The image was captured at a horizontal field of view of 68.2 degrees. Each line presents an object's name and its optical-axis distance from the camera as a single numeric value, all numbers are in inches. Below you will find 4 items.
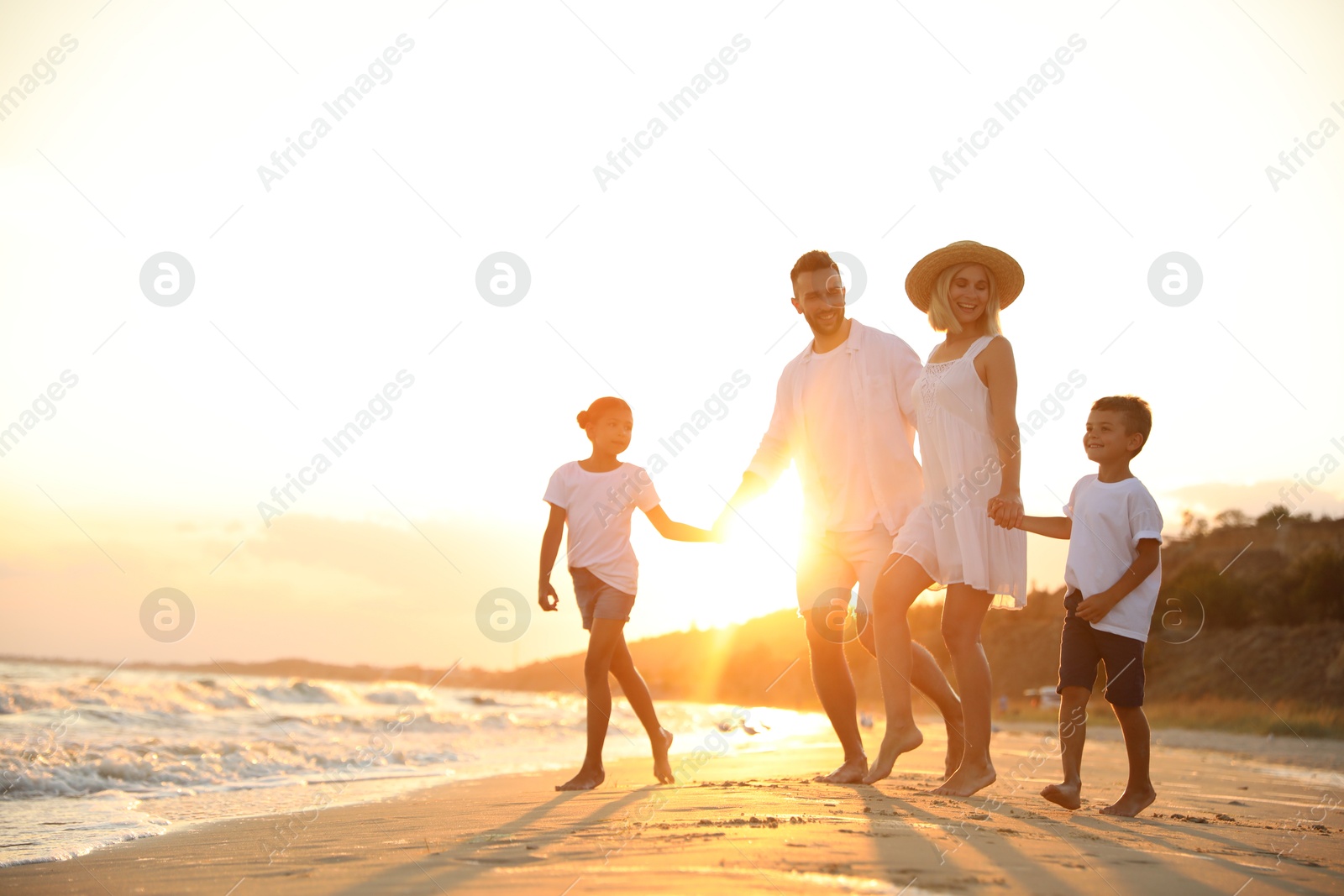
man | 180.2
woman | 162.1
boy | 162.9
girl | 226.1
